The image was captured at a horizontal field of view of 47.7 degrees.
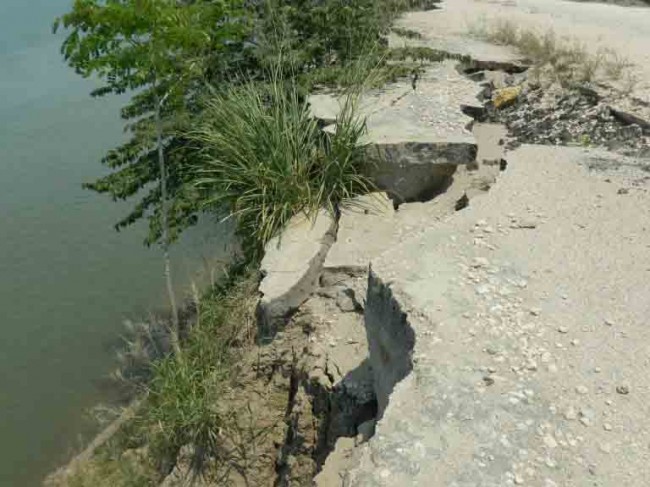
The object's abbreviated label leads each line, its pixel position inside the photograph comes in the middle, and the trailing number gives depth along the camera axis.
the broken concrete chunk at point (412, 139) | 6.19
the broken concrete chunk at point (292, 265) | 5.38
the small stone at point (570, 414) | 3.14
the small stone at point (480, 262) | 4.24
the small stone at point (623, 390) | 3.26
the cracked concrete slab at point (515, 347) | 2.97
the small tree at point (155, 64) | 5.08
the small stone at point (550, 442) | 3.01
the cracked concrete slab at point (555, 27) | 8.66
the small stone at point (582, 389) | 3.28
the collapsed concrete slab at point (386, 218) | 5.62
